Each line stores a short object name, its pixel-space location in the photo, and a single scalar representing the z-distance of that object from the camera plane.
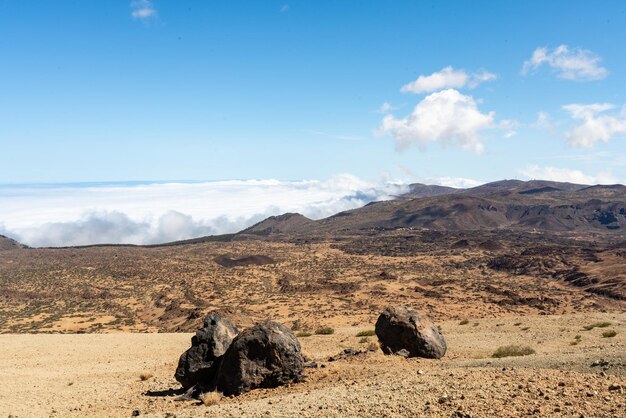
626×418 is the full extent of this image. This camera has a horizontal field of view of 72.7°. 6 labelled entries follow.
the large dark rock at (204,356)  14.30
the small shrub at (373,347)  17.58
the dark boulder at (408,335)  16.28
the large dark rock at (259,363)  12.84
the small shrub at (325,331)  24.41
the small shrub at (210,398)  12.27
